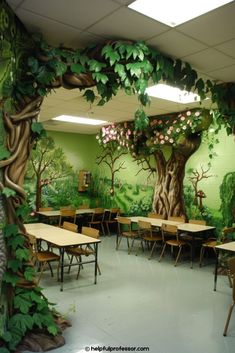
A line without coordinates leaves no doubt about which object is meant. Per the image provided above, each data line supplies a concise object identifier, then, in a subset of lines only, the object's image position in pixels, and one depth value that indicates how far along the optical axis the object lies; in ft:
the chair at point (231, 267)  9.90
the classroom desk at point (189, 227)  17.48
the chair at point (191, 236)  18.78
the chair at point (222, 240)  15.99
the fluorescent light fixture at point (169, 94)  15.15
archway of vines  8.39
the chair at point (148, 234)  19.19
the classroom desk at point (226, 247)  12.78
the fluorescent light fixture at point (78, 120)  23.09
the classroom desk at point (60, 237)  13.52
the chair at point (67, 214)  24.31
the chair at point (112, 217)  26.95
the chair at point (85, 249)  15.03
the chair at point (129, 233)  20.55
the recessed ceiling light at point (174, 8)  7.69
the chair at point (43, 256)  13.44
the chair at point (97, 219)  26.43
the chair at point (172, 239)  17.64
